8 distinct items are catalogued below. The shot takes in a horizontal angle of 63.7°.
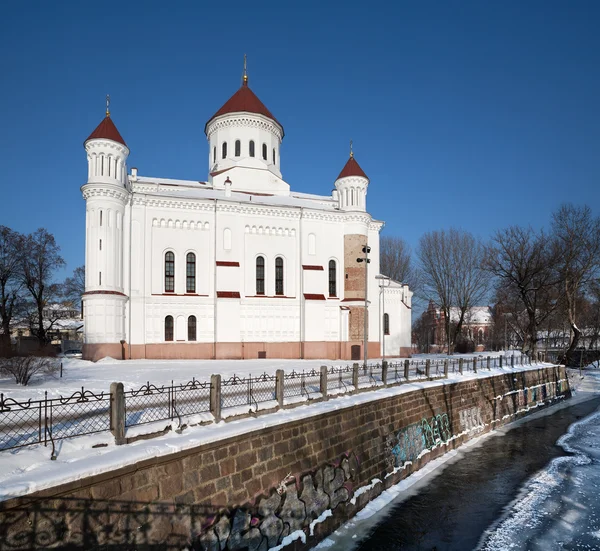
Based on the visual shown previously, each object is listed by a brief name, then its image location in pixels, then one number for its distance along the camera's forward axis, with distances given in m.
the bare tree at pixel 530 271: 41.12
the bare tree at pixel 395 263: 61.72
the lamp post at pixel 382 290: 37.40
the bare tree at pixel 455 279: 50.47
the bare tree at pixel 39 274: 38.73
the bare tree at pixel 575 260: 40.25
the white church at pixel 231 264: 30.28
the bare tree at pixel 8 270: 36.84
